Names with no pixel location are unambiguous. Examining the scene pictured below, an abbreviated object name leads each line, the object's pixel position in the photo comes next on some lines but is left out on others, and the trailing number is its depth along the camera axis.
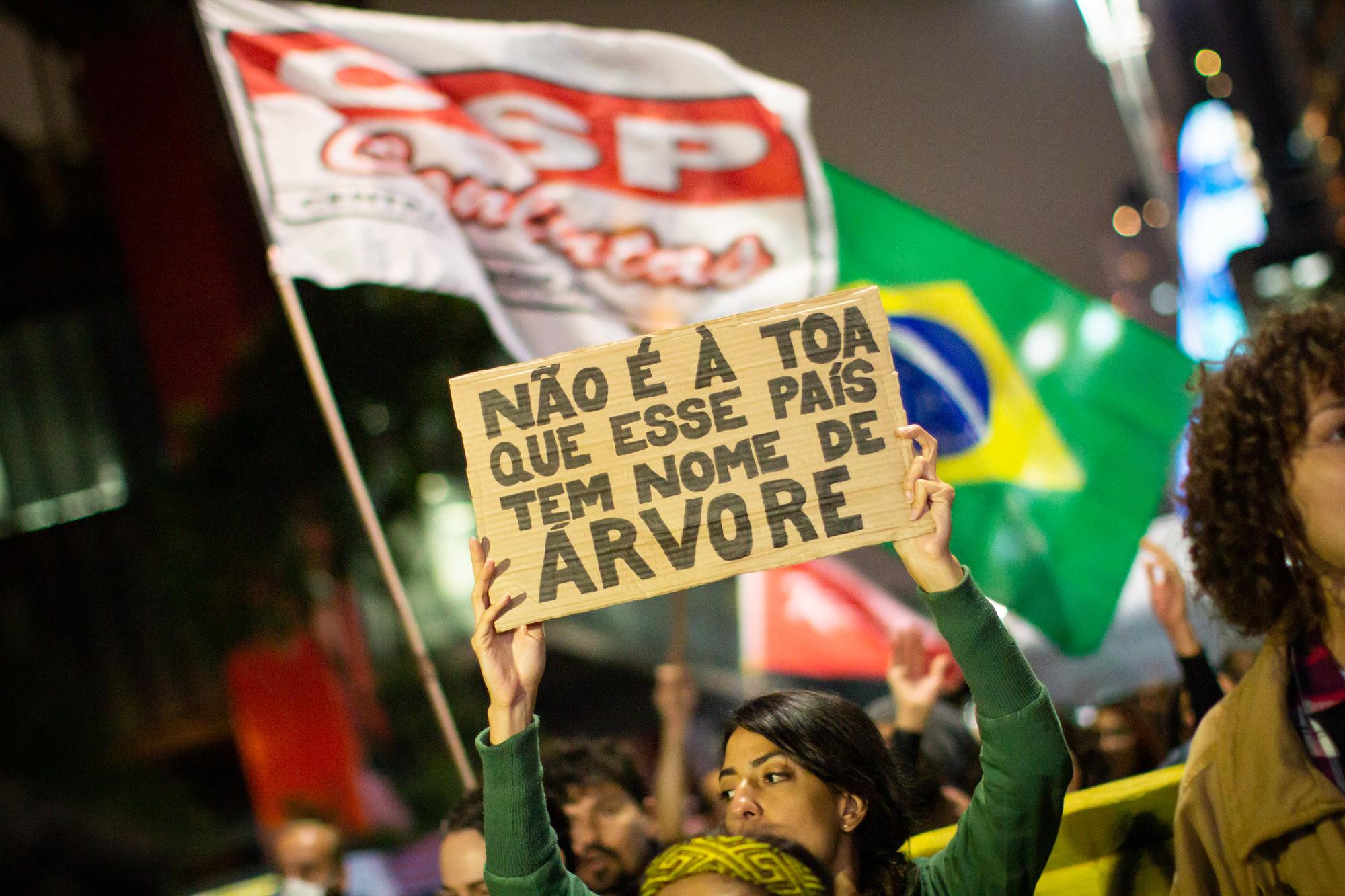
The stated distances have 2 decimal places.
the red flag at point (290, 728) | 13.96
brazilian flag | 4.67
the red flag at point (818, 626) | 5.64
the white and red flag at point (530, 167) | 4.14
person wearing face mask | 4.91
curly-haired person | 2.19
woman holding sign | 2.18
